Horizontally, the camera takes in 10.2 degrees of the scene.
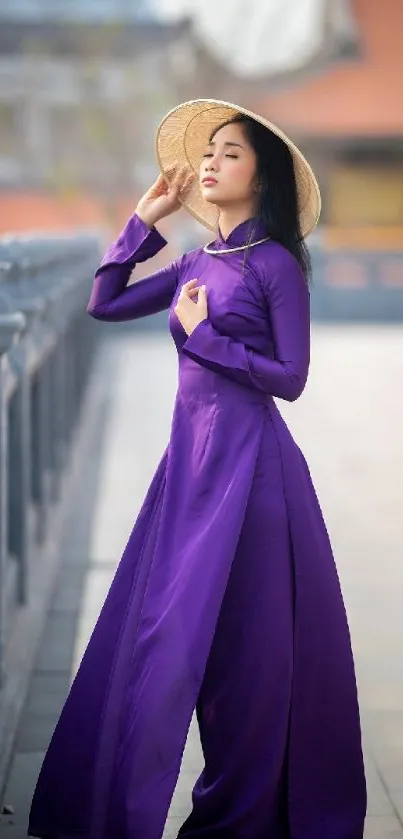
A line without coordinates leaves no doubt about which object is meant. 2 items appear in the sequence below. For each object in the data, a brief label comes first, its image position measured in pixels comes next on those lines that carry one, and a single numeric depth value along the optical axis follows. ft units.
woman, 13.94
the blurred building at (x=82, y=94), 117.73
